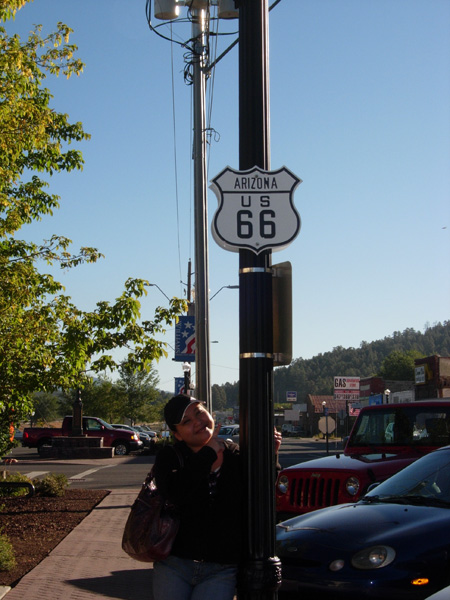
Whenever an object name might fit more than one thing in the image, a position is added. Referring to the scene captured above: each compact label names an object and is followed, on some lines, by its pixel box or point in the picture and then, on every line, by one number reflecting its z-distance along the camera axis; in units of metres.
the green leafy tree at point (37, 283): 9.26
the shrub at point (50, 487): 15.73
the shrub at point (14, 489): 15.32
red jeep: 8.35
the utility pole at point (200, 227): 12.51
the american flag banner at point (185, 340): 18.02
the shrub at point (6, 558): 8.11
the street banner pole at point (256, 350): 3.76
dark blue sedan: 4.91
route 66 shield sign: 4.12
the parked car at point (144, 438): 40.33
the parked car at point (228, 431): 40.07
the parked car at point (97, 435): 33.84
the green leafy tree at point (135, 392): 65.12
